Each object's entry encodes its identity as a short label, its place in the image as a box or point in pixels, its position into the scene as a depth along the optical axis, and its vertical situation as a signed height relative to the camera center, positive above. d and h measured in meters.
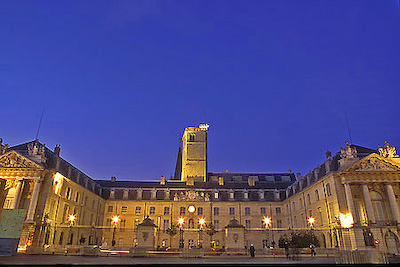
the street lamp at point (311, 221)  41.11 +2.71
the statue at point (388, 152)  38.62 +11.71
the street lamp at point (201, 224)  53.17 +2.91
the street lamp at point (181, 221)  52.42 +3.23
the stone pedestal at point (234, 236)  31.99 +0.39
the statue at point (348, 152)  37.22 +11.20
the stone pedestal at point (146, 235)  27.92 +0.36
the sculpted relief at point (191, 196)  58.22 +8.57
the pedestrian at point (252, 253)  26.38 -1.19
